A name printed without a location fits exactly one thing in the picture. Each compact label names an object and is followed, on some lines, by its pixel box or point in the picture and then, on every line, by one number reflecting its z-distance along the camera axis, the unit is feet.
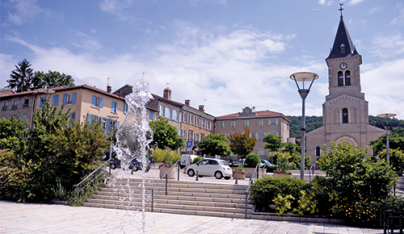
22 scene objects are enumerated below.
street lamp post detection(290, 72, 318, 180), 37.67
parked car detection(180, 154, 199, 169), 102.95
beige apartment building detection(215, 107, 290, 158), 187.73
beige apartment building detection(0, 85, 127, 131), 109.19
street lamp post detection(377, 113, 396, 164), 72.68
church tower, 157.17
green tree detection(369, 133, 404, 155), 99.22
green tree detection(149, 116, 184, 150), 117.29
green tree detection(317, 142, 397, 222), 31.45
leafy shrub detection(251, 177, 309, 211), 36.06
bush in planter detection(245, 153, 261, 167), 89.99
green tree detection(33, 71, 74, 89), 170.19
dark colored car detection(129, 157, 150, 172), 81.53
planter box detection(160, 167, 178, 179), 53.71
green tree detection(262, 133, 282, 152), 136.46
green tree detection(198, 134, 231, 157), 122.93
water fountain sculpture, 29.19
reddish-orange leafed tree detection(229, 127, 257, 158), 115.96
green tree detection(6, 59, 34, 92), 175.83
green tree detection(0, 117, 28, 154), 63.72
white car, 69.15
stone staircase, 38.35
